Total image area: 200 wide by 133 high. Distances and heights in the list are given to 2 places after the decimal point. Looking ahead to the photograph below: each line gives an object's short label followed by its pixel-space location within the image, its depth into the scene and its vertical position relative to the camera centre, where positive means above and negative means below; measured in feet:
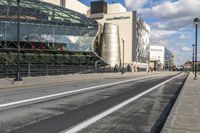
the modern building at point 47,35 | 90.72 +17.52
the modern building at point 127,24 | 204.74 +49.60
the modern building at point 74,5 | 192.79 +69.87
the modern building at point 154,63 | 261.02 +3.86
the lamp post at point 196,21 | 58.35 +14.75
